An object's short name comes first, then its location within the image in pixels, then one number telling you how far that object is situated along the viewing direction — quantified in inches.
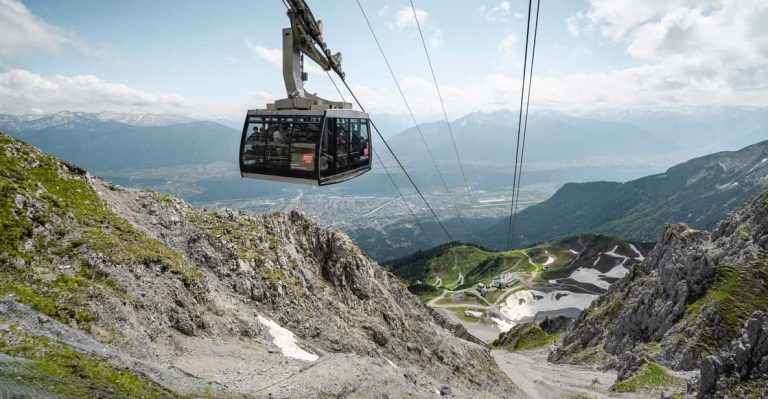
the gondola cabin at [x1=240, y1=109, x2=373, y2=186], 797.2
